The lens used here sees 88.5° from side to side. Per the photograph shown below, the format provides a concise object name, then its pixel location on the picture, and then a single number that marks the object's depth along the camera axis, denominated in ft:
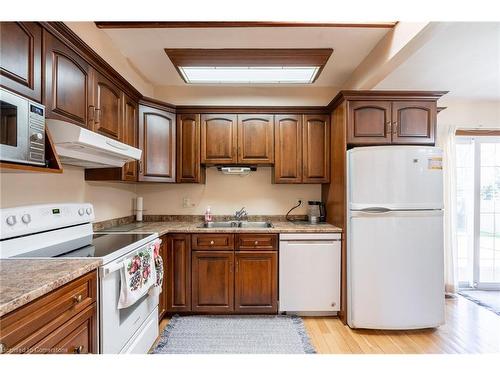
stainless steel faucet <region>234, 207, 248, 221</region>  10.10
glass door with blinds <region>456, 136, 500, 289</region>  10.80
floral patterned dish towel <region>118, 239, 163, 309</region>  4.99
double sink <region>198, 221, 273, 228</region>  9.76
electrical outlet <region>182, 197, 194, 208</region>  10.28
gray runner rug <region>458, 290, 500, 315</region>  9.26
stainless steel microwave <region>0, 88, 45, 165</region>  3.56
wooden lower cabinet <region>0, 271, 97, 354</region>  2.72
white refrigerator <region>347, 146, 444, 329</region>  7.29
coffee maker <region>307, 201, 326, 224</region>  9.66
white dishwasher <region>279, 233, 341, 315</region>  8.14
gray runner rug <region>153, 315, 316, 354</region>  6.62
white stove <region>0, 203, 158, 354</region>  4.42
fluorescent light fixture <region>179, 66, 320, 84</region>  8.15
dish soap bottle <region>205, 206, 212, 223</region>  9.81
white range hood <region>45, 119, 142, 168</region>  4.64
